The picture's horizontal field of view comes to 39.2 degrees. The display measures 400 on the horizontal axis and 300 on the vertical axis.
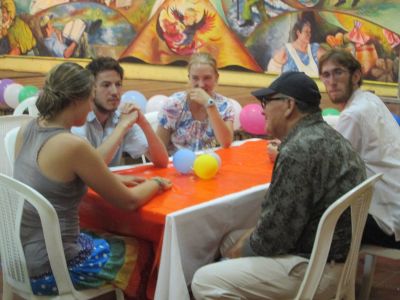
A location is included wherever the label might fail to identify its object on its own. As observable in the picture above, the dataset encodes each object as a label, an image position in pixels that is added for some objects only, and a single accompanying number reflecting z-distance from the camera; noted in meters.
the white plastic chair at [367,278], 2.74
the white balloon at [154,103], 4.92
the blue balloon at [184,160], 2.48
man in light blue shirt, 2.65
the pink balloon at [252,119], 4.34
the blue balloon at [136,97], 4.92
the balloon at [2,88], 6.08
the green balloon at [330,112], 4.25
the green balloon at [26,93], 5.69
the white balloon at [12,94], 5.89
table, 1.94
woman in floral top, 3.19
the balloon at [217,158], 2.48
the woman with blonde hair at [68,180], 1.94
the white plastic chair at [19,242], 1.85
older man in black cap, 1.78
